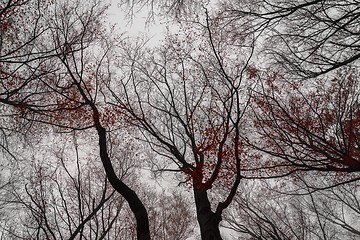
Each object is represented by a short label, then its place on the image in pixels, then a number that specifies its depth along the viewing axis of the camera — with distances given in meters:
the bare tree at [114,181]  4.43
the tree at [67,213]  6.50
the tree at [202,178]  4.56
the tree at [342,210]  10.48
